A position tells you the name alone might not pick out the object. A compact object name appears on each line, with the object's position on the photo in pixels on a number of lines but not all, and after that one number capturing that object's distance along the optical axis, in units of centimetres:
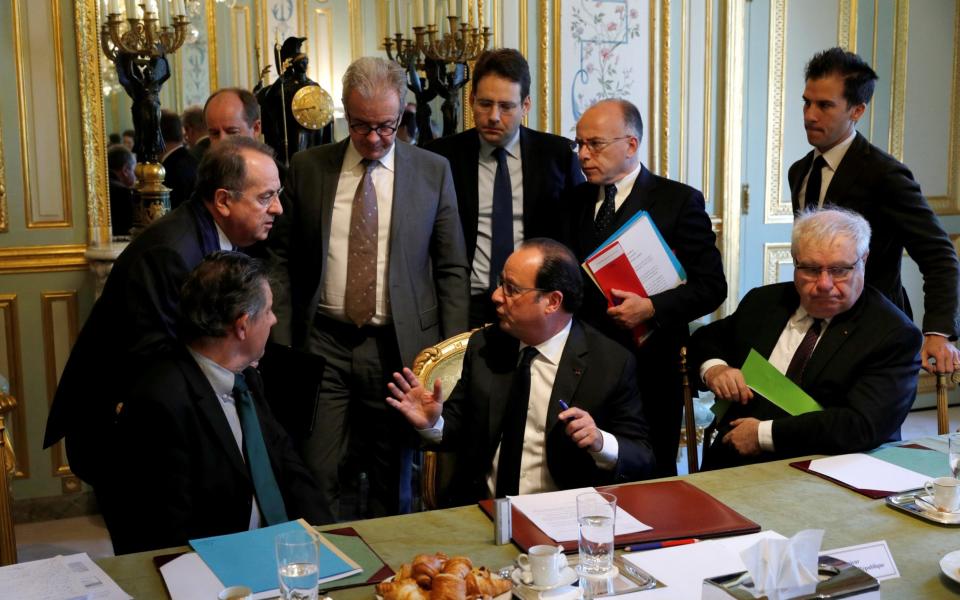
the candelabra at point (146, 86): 398
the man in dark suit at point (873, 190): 299
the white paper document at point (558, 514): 189
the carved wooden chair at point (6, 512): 219
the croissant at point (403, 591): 154
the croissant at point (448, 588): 152
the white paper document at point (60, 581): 163
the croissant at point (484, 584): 155
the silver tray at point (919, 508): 193
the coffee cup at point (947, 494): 196
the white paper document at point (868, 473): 215
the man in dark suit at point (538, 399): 244
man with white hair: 241
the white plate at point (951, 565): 166
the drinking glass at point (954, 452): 204
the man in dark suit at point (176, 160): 425
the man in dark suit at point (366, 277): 298
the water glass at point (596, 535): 166
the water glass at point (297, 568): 149
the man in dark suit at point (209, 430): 205
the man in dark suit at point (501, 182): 331
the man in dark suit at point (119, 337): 234
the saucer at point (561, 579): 161
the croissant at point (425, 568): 157
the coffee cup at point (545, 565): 161
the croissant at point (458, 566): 157
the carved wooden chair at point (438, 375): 261
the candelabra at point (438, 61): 431
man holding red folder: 299
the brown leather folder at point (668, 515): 187
